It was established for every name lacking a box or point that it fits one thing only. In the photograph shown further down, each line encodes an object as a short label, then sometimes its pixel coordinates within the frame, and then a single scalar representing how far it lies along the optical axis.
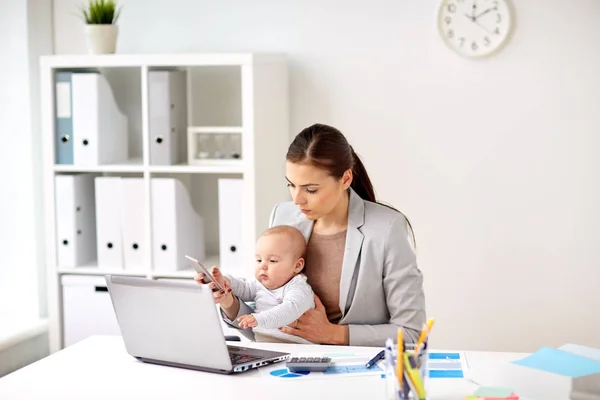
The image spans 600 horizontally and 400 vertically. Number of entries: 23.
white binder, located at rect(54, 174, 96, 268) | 3.75
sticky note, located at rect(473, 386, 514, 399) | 1.88
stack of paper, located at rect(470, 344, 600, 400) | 1.91
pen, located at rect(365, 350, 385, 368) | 2.17
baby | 2.54
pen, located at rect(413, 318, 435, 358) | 1.78
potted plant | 3.73
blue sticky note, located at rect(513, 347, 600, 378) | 1.95
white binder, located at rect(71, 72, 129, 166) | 3.68
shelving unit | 3.54
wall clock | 3.61
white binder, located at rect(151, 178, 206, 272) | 3.64
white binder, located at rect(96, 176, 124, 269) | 3.74
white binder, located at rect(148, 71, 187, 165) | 3.61
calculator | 2.13
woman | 2.57
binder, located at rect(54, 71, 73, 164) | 3.72
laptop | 2.09
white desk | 1.98
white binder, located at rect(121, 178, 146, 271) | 3.69
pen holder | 1.72
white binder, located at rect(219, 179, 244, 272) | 3.59
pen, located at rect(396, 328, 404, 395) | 1.74
